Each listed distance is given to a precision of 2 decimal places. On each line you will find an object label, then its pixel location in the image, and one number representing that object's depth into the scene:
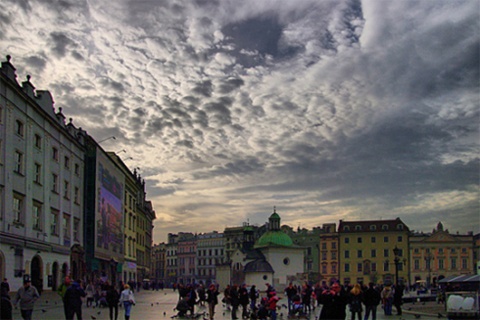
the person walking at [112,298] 24.34
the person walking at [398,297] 31.73
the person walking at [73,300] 19.33
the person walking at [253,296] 34.52
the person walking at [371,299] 25.31
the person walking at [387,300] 31.22
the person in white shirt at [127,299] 23.77
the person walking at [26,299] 19.06
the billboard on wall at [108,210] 52.53
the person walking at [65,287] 19.49
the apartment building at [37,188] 34.19
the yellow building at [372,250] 117.31
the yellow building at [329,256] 119.81
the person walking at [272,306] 25.53
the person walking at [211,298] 28.85
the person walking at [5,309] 17.47
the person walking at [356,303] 24.38
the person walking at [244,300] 29.47
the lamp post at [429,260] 113.31
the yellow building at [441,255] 116.69
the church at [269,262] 90.88
